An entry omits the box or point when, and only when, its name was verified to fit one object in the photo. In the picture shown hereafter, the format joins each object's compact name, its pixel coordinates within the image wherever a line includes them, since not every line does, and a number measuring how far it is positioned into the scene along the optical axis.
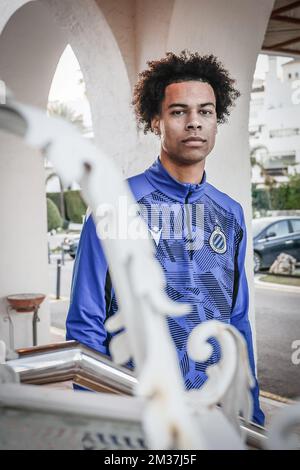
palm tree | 34.09
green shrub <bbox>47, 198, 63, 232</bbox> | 20.42
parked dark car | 12.03
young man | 2.06
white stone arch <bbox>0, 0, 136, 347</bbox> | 4.66
